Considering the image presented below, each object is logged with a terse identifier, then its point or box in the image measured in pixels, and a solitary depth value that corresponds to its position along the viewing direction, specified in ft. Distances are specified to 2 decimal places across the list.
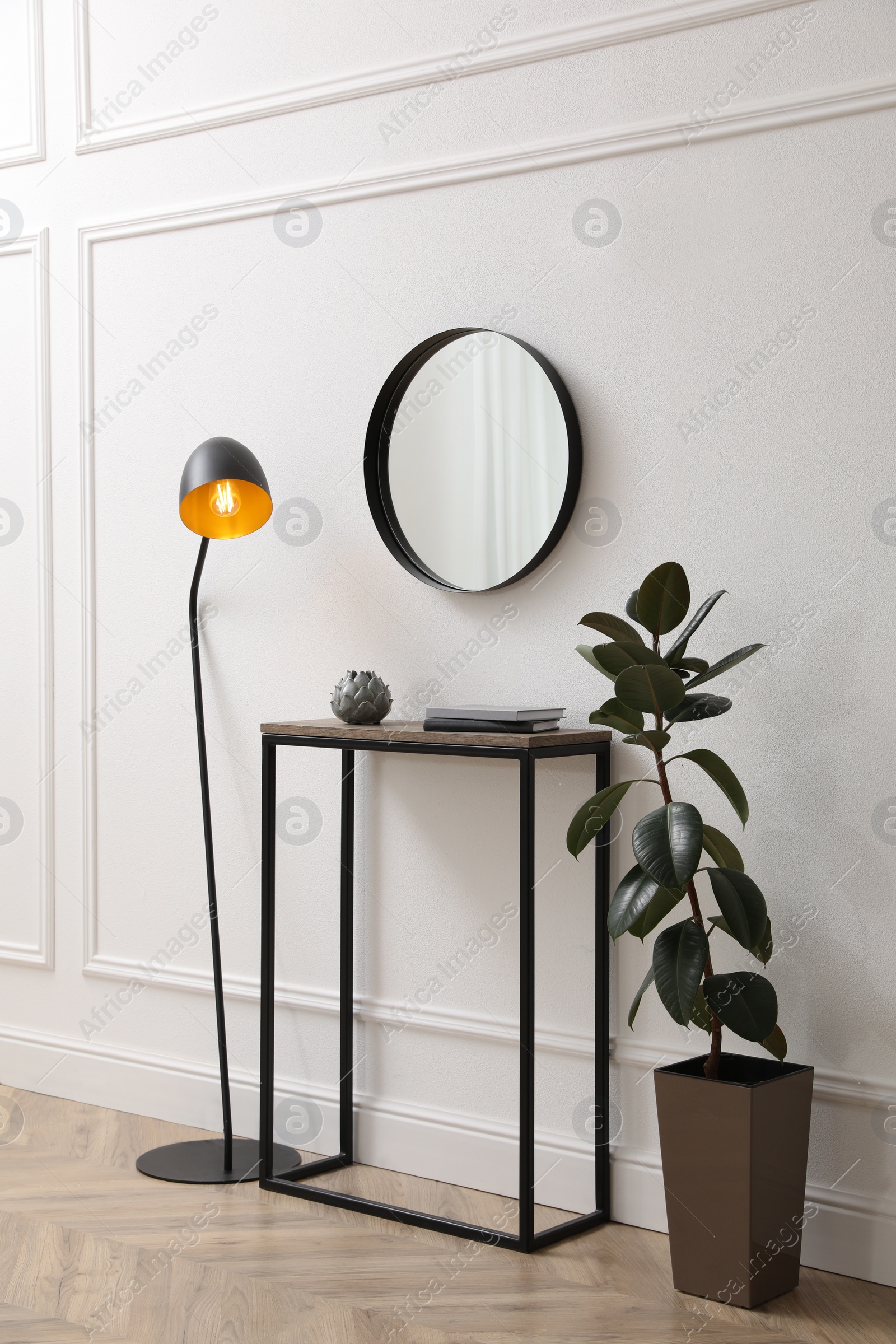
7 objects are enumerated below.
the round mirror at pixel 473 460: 9.09
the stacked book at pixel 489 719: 8.18
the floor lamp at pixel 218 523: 9.25
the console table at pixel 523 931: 8.06
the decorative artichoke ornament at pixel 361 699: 9.08
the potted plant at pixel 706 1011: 7.23
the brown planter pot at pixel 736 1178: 7.25
